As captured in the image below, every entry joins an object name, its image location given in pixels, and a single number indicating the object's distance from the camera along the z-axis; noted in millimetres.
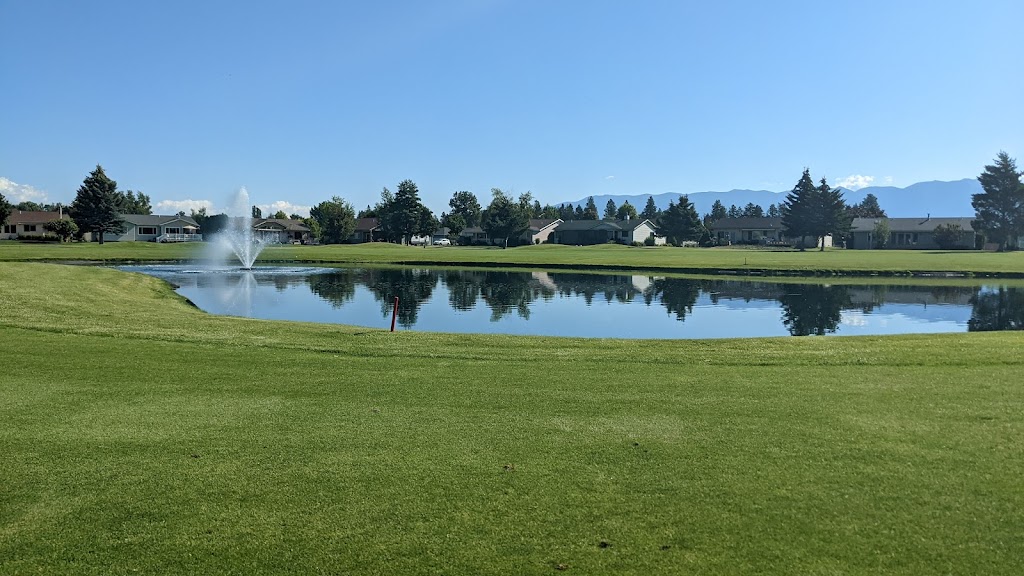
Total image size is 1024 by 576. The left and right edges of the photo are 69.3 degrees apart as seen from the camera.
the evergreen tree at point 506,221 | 115125
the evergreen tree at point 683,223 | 114438
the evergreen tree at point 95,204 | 88438
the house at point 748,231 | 120750
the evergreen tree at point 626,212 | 158000
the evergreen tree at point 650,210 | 173938
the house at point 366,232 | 129500
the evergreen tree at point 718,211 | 180175
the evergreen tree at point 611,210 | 189550
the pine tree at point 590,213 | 160625
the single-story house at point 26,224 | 110250
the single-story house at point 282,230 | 126438
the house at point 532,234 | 124625
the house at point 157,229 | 113375
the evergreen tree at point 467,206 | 173250
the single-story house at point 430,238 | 131200
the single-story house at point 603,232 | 119875
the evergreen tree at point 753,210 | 161562
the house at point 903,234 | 101500
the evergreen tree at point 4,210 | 84000
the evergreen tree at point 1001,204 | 88062
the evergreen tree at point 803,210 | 96375
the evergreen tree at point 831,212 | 95062
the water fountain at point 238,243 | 62562
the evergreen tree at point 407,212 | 118062
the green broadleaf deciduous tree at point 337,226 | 115000
